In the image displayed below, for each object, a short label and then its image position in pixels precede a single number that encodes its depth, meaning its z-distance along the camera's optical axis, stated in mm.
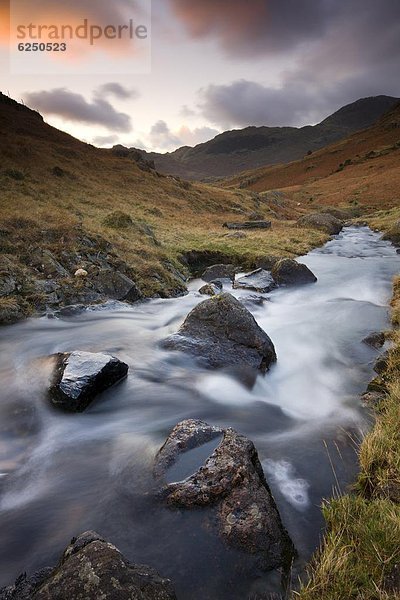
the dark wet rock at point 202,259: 20312
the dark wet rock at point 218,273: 18234
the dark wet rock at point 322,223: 36281
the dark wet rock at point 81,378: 6738
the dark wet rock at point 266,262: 19945
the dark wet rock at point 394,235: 29003
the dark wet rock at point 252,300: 14258
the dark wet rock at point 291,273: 17428
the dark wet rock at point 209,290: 15023
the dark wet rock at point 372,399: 6707
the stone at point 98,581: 2818
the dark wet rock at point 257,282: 16125
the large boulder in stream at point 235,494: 3832
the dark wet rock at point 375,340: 9812
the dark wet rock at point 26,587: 3320
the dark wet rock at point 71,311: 11570
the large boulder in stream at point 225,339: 8844
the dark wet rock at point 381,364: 7950
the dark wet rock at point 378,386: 7026
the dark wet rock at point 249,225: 33875
